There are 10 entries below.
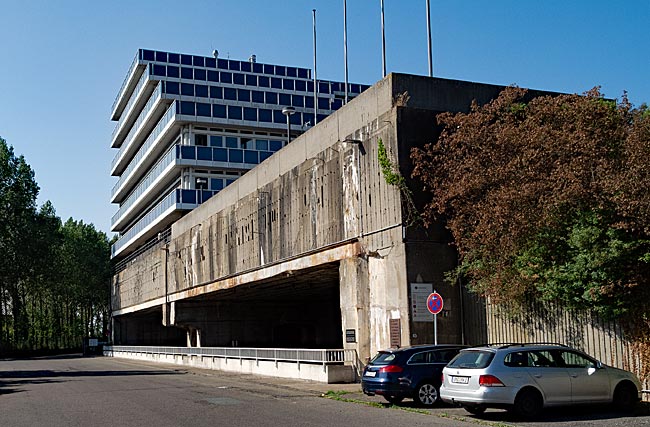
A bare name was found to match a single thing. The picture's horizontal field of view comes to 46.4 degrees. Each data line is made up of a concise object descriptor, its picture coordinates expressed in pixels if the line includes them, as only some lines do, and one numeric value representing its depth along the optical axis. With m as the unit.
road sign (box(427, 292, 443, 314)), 19.77
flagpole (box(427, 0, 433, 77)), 26.44
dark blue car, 17.19
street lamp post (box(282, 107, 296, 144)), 37.60
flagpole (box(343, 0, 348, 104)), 34.03
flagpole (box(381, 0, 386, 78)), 28.36
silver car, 14.16
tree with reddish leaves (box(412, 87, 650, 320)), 16.30
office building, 66.39
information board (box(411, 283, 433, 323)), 22.23
